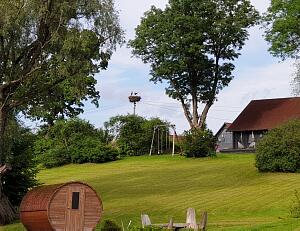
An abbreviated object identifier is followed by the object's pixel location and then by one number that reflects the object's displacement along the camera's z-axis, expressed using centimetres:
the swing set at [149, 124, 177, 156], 6444
